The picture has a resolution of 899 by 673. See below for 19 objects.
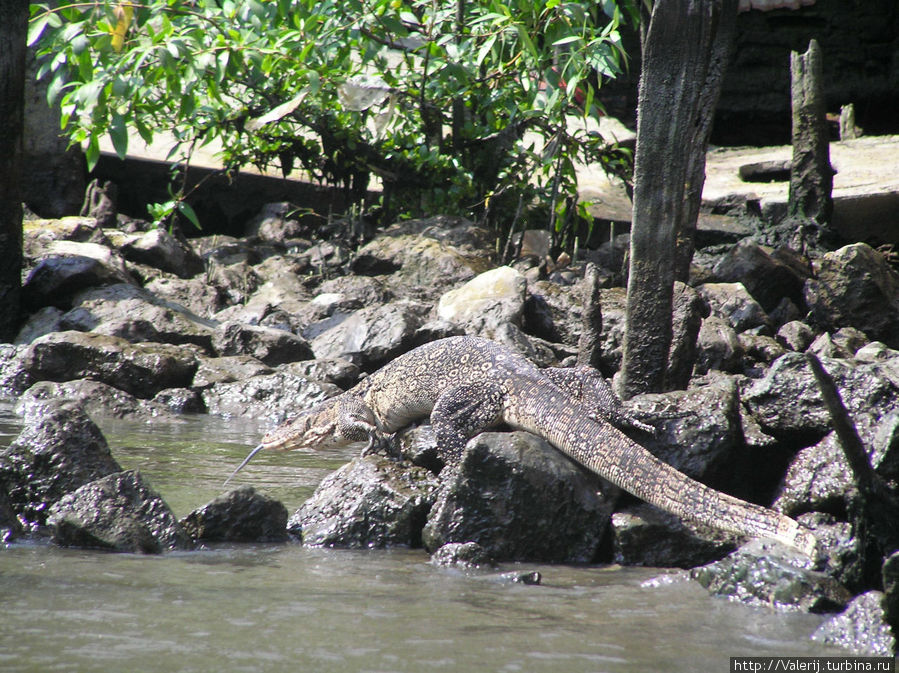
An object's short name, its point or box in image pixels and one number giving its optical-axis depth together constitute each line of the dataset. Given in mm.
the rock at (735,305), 20109
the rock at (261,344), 20469
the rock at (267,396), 18250
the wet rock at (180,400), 18547
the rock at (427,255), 23578
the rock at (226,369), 19422
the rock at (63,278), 22594
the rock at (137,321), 20625
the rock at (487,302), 19422
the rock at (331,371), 18969
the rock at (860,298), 20719
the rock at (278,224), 30078
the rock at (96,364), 19000
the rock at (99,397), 17625
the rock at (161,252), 26312
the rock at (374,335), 19359
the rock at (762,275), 21609
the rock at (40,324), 21578
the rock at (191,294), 24419
